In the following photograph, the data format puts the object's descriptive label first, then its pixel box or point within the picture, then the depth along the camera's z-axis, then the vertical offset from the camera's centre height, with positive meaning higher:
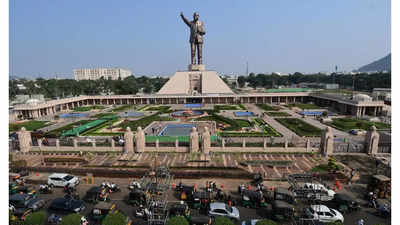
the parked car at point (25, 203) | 13.62 -6.84
